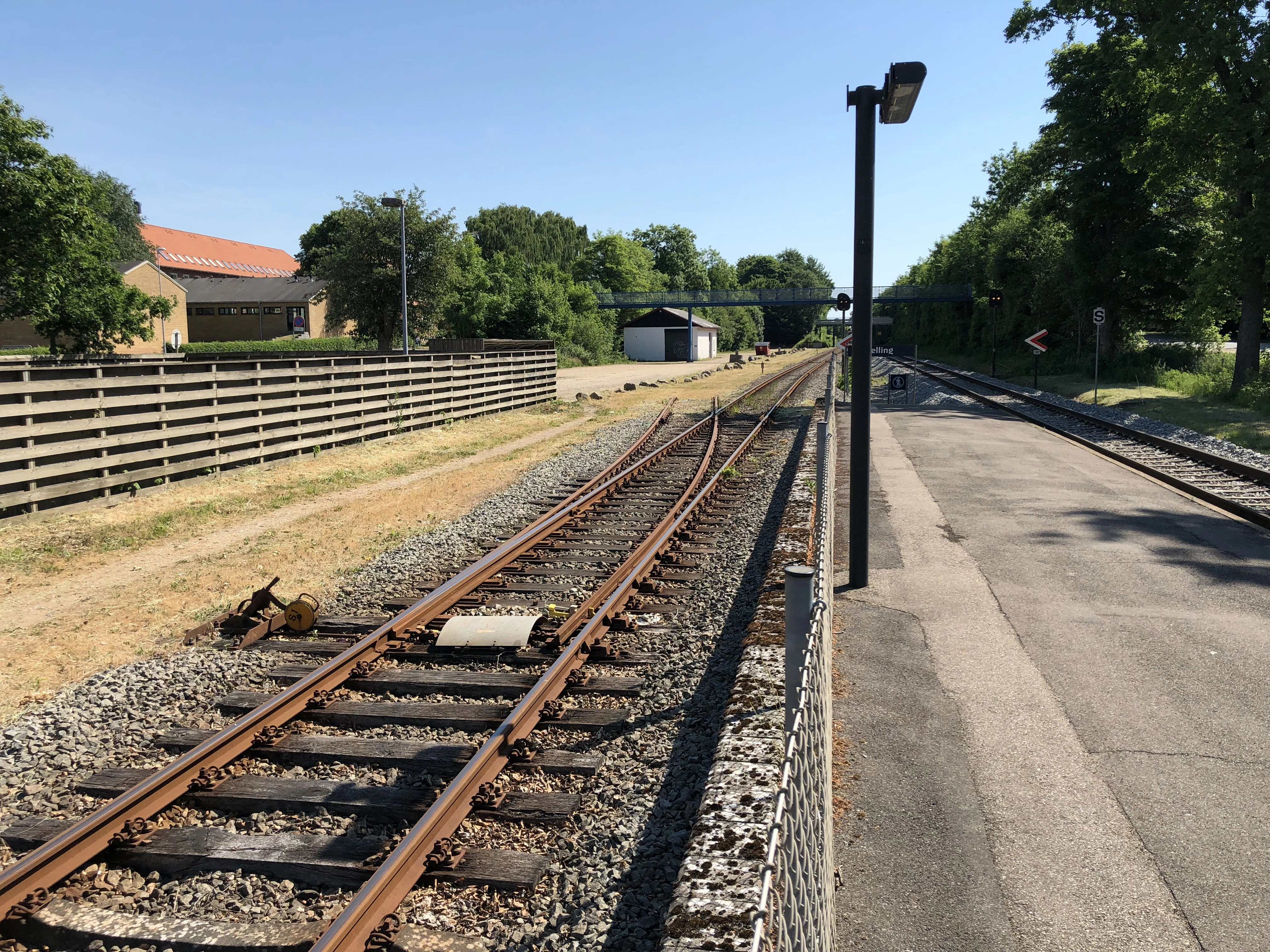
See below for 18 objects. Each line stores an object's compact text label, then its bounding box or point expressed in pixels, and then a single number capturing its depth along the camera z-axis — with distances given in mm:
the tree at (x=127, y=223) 84688
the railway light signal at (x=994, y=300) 39156
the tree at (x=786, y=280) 149750
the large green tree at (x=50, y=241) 26031
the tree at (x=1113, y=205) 34281
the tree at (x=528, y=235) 116812
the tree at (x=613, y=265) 113500
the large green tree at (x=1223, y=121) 24453
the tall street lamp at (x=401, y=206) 26781
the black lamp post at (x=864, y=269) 7621
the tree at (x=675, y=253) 142500
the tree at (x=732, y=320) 105312
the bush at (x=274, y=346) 60594
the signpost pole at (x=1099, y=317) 27375
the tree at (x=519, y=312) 55031
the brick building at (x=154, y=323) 63656
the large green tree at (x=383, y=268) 38688
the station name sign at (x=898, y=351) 39938
